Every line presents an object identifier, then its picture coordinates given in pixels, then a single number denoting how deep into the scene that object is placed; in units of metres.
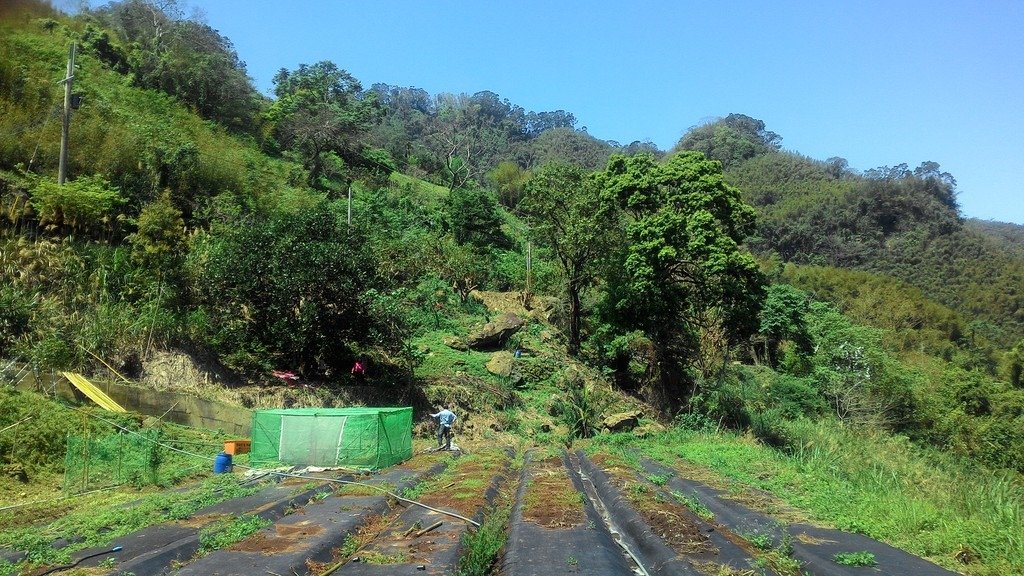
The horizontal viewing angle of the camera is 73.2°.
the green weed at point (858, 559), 6.55
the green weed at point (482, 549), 6.25
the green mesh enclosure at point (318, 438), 14.05
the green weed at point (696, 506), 8.80
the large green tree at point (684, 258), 25.19
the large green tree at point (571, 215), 28.88
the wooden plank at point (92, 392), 15.95
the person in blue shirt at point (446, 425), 18.42
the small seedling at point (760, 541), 7.26
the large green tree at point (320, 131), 43.78
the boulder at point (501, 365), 26.33
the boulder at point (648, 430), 23.06
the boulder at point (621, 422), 23.94
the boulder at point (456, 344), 28.02
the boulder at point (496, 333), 28.25
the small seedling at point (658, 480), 11.28
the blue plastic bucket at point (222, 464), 13.20
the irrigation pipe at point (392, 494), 8.20
